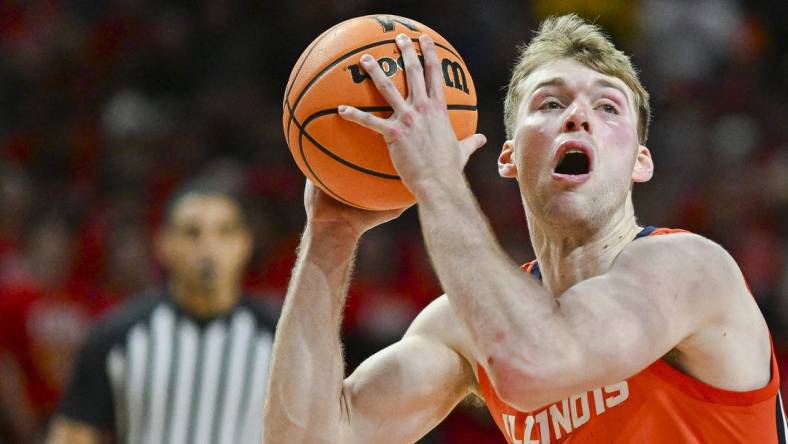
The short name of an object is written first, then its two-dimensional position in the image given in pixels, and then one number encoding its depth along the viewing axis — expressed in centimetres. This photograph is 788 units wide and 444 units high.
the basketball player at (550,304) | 514
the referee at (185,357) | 1041
